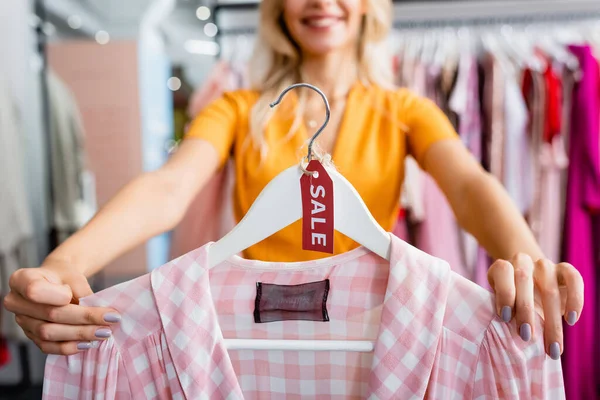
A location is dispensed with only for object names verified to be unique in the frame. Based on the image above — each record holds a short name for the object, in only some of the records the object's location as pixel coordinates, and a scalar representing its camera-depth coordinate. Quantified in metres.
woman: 0.48
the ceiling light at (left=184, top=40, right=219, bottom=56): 1.75
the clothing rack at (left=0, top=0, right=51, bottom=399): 1.73
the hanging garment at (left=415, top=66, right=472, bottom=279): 1.35
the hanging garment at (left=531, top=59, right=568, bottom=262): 1.32
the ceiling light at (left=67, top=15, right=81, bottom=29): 1.77
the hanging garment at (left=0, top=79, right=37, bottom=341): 1.50
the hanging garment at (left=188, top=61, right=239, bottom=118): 1.48
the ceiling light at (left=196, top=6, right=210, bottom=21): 1.77
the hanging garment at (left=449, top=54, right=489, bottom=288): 1.36
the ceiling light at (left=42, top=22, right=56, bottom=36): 1.74
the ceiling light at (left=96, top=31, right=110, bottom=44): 1.76
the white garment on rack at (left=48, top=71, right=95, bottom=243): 1.77
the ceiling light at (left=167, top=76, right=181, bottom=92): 1.84
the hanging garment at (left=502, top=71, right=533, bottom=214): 1.36
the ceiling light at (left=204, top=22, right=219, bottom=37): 1.69
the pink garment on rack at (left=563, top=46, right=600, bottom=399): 1.31
